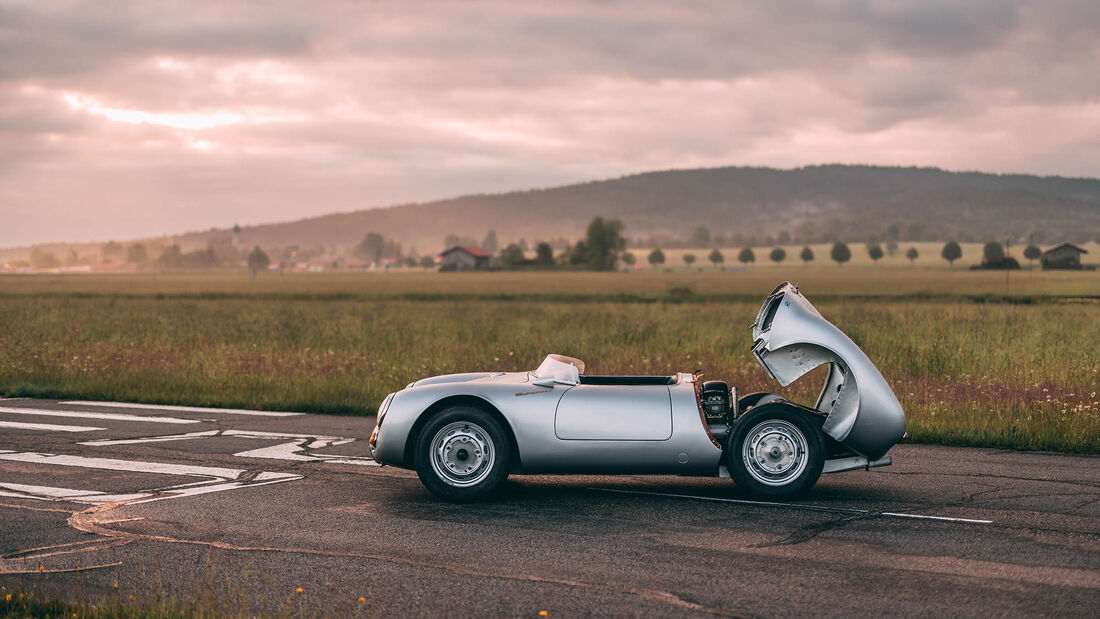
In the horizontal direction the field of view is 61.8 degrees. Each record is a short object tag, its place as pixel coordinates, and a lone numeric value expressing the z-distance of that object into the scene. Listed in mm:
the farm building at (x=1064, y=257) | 127750
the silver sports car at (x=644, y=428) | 7477
